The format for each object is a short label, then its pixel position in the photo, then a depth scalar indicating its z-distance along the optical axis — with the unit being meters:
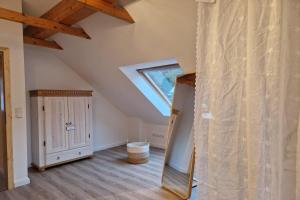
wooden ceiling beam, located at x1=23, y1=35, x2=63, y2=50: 3.29
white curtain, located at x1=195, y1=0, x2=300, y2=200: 1.01
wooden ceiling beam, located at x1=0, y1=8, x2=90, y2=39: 2.47
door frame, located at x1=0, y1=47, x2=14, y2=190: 2.64
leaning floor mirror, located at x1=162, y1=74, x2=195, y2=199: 2.75
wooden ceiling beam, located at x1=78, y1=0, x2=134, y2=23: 2.14
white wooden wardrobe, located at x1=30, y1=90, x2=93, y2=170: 3.29
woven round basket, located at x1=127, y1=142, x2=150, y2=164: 3.57
